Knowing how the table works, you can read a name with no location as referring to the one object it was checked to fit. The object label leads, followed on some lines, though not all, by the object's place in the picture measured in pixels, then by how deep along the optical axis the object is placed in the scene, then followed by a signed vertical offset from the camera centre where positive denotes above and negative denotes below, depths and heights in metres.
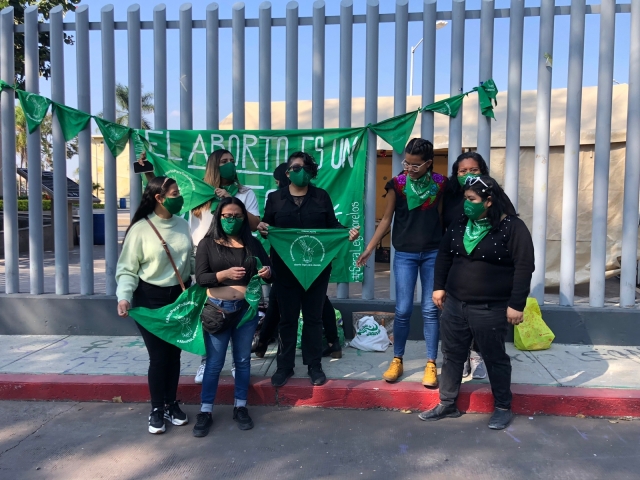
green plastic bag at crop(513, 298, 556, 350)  5.63 -1.17
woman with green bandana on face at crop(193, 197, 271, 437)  3.96 -0.54
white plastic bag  5.74 -1.25
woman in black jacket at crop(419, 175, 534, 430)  3.90 -0.51
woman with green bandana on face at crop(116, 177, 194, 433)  4.00 -0.37
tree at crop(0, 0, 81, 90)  11.42 +3.75
